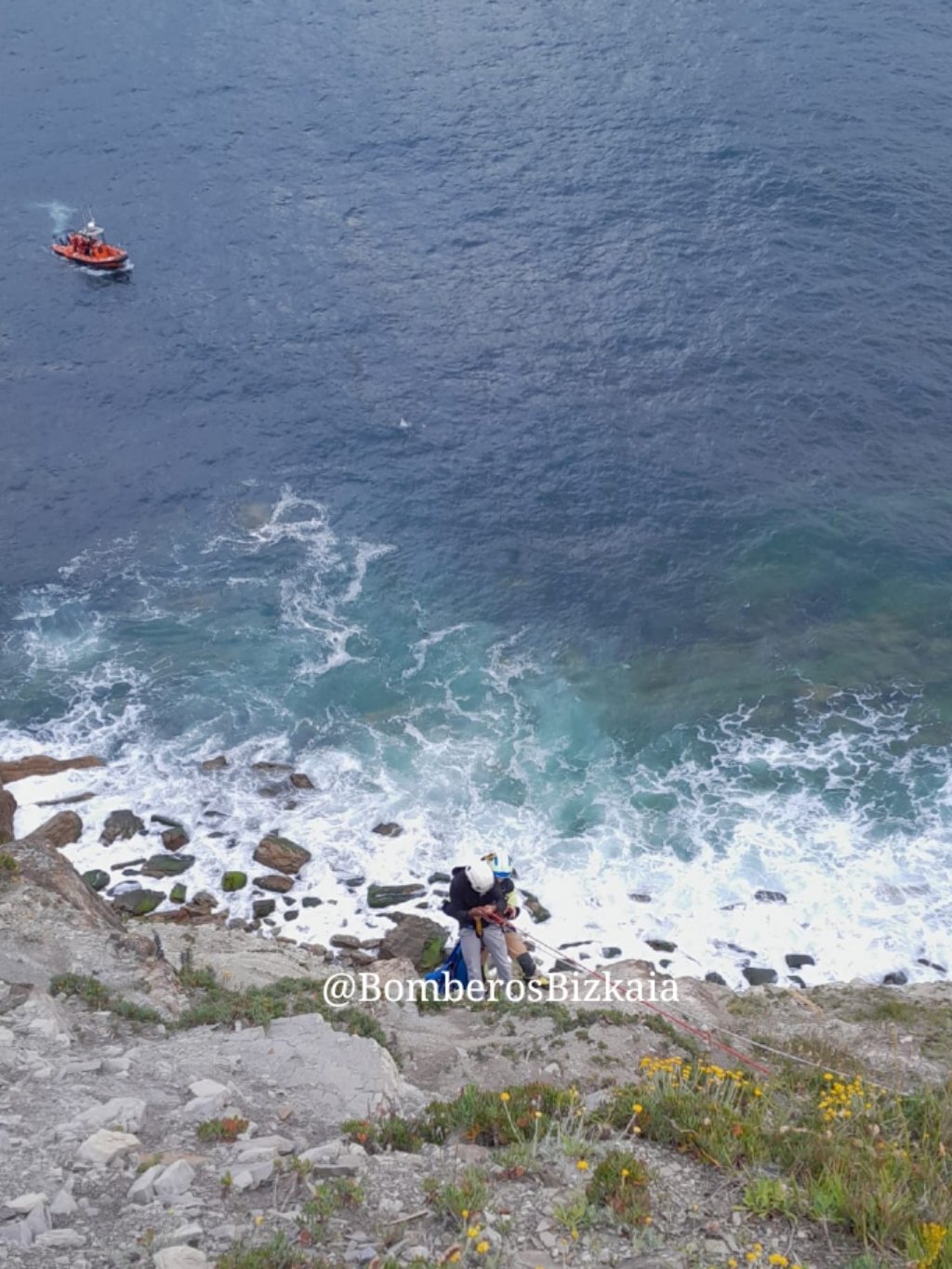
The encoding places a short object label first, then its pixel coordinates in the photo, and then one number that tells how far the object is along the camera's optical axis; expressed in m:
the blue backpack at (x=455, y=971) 20.19
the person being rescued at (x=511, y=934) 18.73
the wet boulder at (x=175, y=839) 30.42
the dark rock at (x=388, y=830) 30.77
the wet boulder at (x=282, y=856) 29.86
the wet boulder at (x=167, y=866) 29.69
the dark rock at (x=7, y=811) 28.95
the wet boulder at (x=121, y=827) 30.56
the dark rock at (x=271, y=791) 31.94
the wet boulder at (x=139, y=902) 28.38
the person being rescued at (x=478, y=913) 18.48
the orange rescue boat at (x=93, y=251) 51.53
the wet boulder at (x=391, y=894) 29.06
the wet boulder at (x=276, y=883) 29.38
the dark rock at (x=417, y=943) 26.59
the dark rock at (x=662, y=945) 27.75
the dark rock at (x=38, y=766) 32.19
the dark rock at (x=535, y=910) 28.62
